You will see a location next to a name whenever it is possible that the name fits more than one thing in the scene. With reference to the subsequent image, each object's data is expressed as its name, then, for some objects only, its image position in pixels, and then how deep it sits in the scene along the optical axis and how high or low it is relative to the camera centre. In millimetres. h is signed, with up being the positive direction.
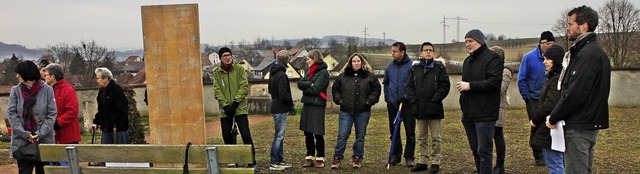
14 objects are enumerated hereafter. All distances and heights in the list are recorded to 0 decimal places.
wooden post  4863 -175
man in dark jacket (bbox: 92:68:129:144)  6605 -675
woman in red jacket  5809 -586
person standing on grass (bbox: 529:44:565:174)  4488 -475
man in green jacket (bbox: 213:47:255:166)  6609 -514
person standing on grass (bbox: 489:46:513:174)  6258 -923
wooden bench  3818 -739
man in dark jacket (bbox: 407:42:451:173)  6254 -508
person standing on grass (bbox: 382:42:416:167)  6734 -483
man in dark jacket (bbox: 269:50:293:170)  6812 -565
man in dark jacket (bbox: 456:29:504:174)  5211 -411
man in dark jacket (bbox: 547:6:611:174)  3842 -307
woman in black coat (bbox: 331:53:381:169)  6750 -588
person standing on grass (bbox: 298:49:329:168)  6715 -563
